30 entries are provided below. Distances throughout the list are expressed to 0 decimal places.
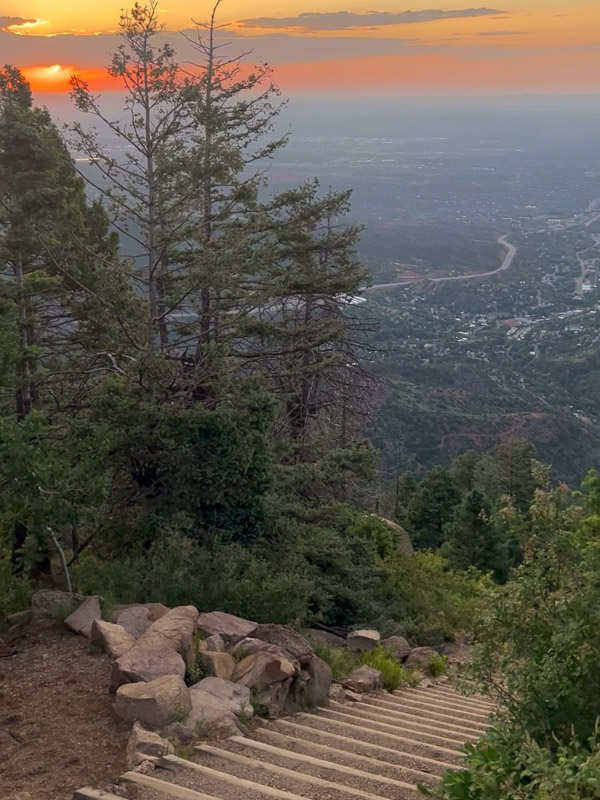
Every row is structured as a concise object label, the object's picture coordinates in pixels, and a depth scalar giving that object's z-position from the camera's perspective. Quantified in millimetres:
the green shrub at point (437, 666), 10258
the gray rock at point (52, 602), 8227
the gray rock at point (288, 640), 7226
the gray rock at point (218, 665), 6664
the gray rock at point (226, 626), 7395
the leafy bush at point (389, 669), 8578
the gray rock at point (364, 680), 7914
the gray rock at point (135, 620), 7590
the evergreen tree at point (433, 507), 27422
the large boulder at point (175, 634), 6559
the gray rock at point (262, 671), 6547
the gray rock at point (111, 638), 7086
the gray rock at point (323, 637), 10139
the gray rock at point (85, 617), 7711
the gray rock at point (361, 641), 9945
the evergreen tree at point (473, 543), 22078
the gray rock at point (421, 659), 10266
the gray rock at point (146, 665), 6133
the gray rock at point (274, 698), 6395
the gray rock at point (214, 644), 6941
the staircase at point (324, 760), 4684
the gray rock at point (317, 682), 7039
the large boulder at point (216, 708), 5648
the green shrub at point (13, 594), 8602
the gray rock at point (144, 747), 5125
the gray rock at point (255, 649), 7059
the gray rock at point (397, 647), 10398
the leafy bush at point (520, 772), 3717
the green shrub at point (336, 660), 8096
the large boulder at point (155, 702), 5625
